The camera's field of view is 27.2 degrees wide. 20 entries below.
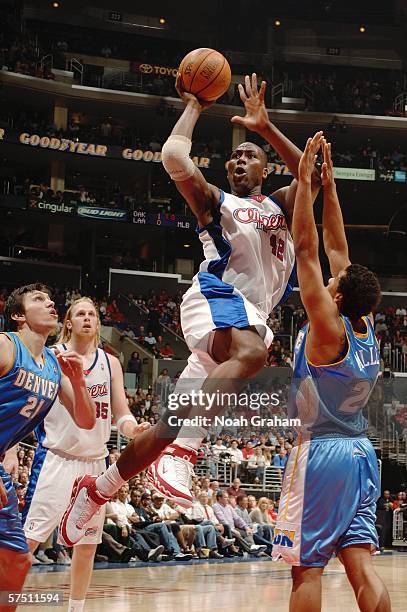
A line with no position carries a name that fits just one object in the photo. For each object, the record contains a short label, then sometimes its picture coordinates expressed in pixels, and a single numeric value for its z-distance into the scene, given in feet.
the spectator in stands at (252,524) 48.62
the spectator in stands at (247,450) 53.67
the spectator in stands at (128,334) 85.46
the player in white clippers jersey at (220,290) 16.06
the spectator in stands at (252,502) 49.46
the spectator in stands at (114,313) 88.72
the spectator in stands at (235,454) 52.80
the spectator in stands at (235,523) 46.73
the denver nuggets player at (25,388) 15.24
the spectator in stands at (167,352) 85.19
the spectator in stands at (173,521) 43.29
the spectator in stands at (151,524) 42.28
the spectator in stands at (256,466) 53.31
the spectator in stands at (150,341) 85.96
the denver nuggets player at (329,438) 14.03
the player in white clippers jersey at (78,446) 19.72
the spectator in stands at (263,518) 49.49
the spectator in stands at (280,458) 53.55
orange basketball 17.84
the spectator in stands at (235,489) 49.16
